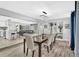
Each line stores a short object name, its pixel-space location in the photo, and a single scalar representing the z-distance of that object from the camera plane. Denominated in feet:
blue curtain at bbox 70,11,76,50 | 8.64
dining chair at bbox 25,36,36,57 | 6.66
